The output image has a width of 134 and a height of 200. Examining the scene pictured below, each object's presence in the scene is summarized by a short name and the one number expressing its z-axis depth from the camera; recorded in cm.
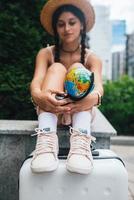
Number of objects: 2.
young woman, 125
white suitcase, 120
